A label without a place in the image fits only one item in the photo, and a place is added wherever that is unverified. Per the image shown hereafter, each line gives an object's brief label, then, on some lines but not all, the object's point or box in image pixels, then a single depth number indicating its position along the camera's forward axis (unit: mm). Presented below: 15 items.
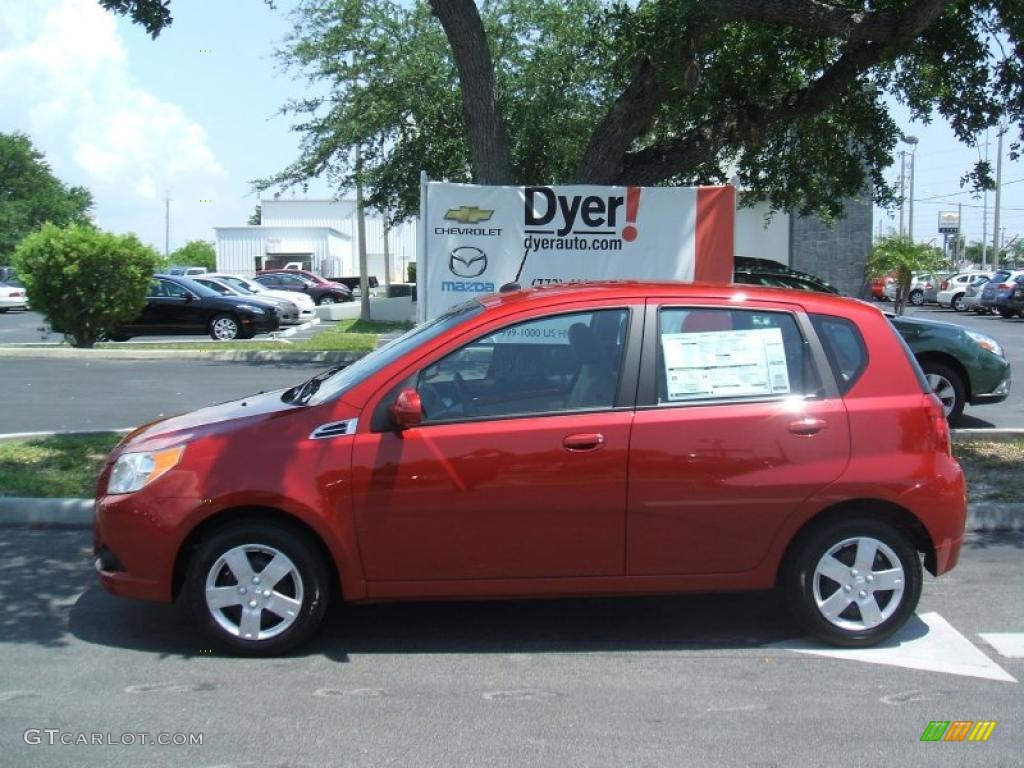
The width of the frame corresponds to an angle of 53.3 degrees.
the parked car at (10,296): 38594
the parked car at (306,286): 39938
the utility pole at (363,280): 28606
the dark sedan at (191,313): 21859
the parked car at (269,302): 23516
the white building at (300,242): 57519
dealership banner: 9984
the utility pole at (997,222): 47188
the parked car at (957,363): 9938
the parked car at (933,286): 42378
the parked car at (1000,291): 34156
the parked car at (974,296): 37562
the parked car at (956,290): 39906
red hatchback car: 4617
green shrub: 17562
